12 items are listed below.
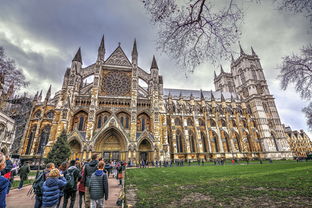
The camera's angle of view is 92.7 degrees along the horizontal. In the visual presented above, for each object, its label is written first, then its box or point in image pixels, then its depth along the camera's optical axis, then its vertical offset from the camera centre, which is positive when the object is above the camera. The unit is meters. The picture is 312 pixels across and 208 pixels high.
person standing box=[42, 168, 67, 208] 3.20 -0.59
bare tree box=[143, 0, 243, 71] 4.28 +3.88
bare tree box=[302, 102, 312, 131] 26.24 +6.81
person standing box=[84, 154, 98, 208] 4.43 -0.33
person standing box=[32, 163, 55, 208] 3.99 -0.62
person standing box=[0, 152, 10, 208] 2.78 -0.46
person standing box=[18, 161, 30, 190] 8.23 -0.54
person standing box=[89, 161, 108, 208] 3.55 -0.62
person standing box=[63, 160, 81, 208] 4.32 -0.61
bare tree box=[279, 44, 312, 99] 11.80 +6.26
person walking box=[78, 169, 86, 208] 4.91 -0.90
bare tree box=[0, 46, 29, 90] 13.90 +8.35
